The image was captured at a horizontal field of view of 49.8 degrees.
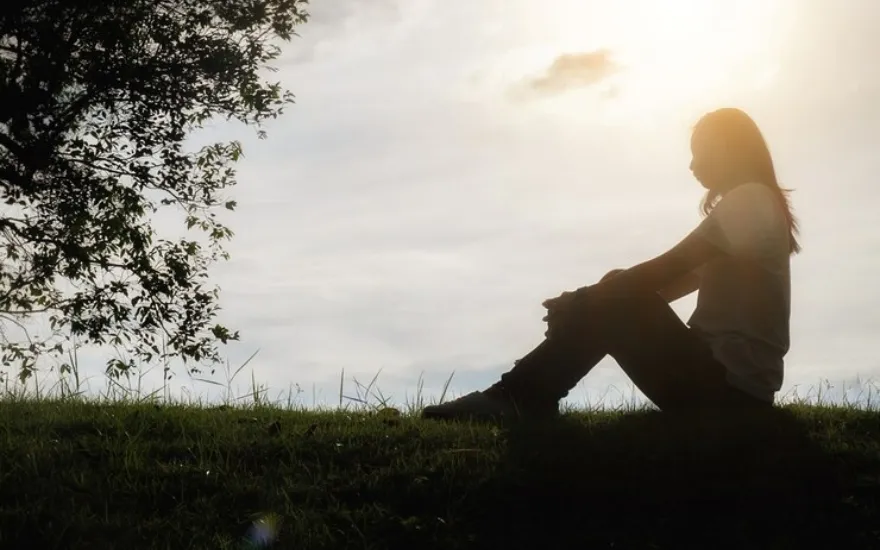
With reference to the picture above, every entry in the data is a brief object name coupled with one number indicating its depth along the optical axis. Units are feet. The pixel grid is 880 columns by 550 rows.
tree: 42.50
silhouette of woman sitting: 22.61
